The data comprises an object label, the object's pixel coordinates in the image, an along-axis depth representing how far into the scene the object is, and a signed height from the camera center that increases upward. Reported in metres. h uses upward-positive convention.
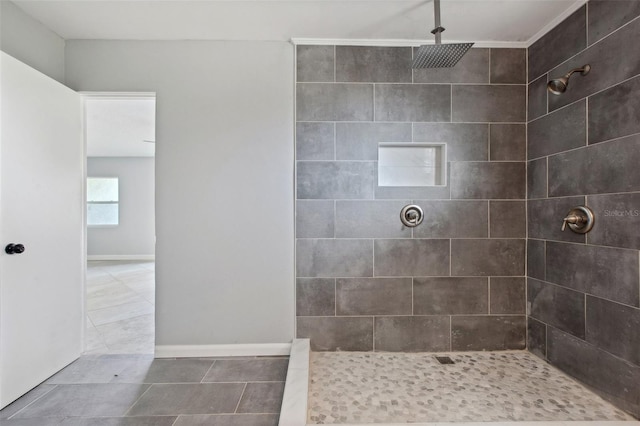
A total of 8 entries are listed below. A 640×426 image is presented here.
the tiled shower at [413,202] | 2.04 +0.05
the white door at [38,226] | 1.57 -0.09
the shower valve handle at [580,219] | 1.59 -0.03
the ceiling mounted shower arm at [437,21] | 1.63 +1.16
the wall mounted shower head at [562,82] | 1.60 +0.79
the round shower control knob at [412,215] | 2.02 -0.01
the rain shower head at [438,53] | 1.54 +0.93
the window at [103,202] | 6.55 +0.25
